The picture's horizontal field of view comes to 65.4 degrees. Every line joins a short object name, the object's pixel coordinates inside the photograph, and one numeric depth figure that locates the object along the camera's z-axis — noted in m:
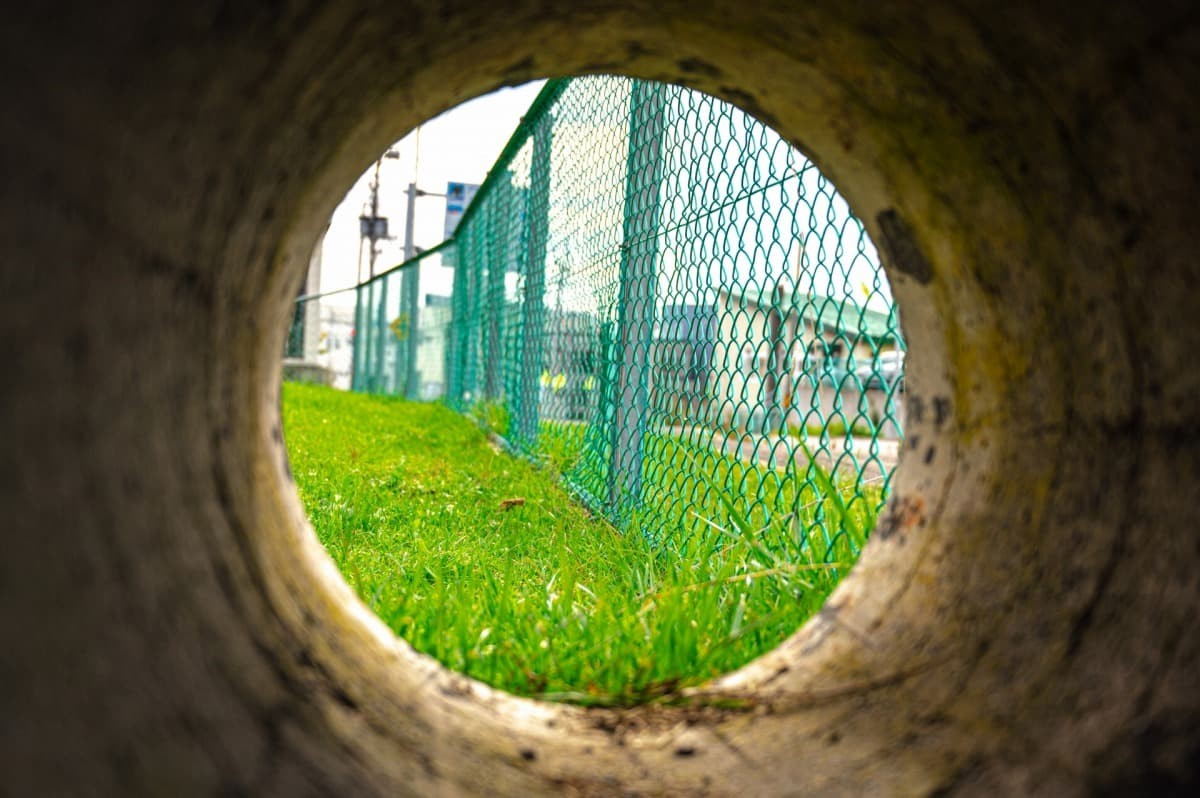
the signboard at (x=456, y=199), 18.08
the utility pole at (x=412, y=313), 12.88
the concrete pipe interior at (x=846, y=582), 0.76
